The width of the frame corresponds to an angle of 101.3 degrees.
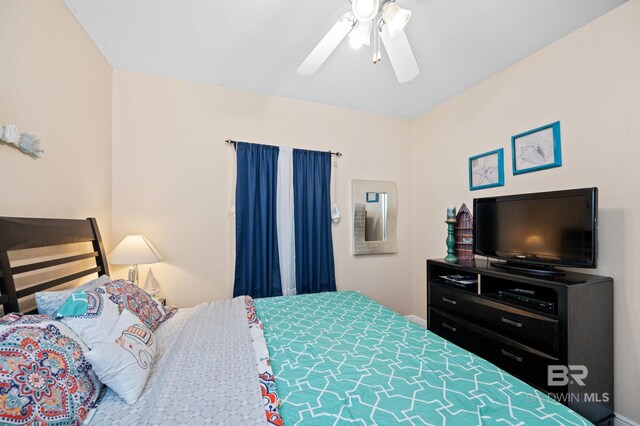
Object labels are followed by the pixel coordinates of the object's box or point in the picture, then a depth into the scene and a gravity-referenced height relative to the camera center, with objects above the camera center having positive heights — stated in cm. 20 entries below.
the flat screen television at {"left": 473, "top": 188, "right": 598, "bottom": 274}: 160 -10
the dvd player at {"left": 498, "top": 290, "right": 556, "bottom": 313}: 157 -55
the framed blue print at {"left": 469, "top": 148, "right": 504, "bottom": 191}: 237 +43
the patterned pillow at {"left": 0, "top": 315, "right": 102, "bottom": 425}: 68 -47
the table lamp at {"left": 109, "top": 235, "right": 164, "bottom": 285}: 200 -29
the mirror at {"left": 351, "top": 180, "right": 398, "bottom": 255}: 308 +0
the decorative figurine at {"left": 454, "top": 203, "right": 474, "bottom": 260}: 260 -19
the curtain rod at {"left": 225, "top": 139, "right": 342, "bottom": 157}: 301 +71
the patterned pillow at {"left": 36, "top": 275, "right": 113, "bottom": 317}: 116 -38
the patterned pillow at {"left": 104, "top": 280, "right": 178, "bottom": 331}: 134 -49
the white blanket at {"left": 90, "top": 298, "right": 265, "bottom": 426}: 85 -65
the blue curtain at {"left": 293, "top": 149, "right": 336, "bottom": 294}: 279 -7
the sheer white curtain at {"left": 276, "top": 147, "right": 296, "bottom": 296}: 275 -7
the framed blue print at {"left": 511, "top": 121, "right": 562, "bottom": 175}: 198 +53
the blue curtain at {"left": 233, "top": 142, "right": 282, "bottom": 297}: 257 -9
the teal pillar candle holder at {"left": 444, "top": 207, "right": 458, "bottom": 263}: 246 -15
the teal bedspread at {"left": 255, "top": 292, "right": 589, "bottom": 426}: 86 -66
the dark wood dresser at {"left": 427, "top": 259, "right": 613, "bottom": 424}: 149 -74
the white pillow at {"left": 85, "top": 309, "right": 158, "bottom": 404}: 93 -55
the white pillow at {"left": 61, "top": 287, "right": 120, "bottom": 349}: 102 -43
